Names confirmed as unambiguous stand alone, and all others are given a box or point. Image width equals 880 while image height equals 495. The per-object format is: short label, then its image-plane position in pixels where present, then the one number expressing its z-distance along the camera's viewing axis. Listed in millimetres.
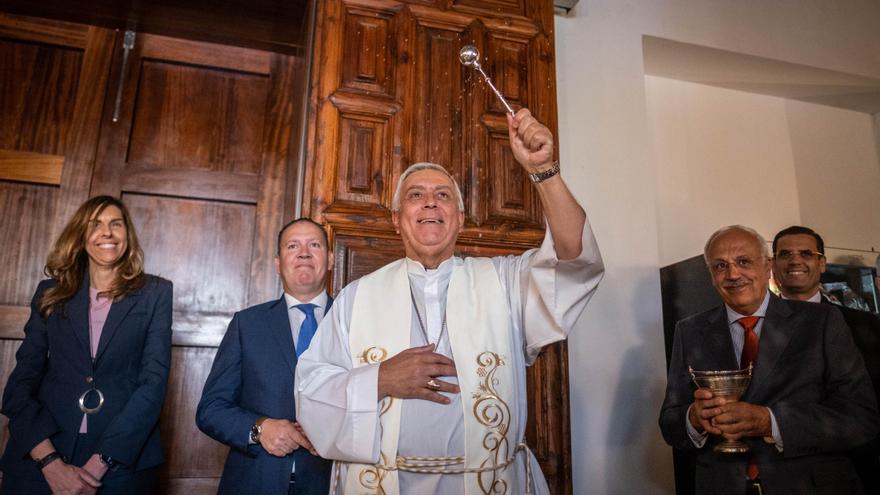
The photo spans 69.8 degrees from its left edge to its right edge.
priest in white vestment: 1736
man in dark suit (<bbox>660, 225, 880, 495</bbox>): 2221
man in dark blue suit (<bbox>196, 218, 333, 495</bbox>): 2086
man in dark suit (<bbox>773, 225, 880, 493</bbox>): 2779
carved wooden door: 2982
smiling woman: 2229
